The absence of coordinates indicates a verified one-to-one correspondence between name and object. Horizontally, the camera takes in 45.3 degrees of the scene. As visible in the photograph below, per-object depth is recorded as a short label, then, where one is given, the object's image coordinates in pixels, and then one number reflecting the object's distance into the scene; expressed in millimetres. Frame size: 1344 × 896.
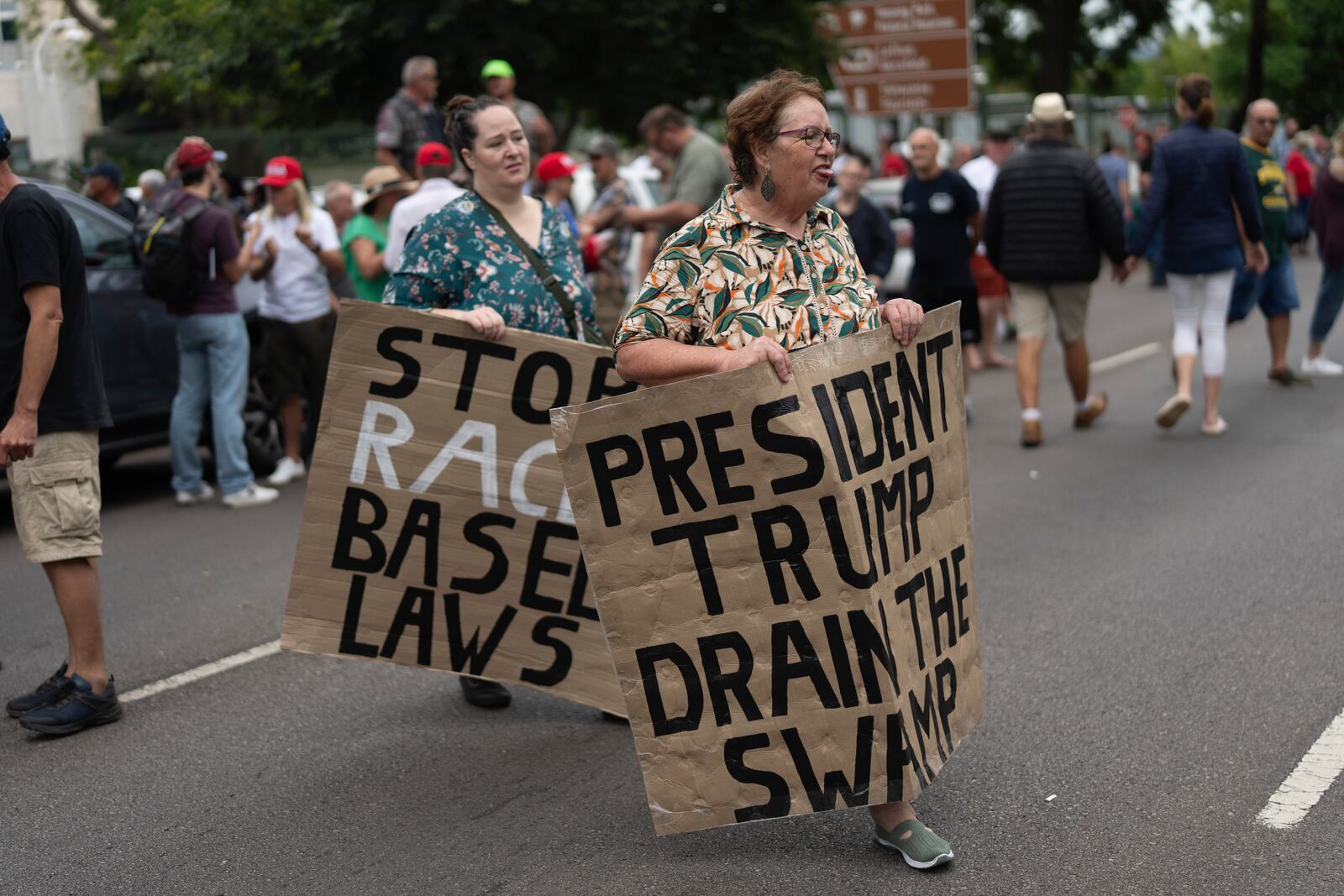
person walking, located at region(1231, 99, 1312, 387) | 10516
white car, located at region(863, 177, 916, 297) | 16266
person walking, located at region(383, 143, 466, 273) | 8156
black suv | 8961
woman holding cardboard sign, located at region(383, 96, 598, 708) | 4938
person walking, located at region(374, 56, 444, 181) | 10789
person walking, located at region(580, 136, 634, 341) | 9844
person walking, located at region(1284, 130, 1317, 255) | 21938
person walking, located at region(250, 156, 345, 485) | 9523
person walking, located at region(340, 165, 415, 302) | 8984
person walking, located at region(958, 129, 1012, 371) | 13211
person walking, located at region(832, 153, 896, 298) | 10539
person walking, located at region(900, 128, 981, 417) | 10719
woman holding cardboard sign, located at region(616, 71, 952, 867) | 3742
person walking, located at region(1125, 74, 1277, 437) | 9516
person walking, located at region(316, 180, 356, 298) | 10617
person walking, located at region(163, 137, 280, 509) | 8570
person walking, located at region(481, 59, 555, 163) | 10344
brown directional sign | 22656
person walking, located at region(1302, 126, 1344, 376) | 11039
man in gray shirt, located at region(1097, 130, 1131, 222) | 19797
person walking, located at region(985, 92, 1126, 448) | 9508
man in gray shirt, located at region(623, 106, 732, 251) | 9938
